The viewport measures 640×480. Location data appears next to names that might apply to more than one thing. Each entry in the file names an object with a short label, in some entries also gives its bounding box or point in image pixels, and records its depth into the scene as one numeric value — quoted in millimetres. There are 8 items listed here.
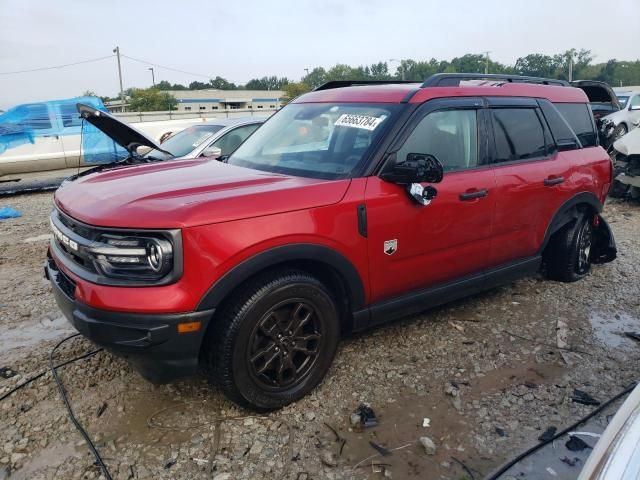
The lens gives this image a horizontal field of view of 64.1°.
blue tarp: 10391
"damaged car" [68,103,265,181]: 5602
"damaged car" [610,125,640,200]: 8406
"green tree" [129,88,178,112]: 61375
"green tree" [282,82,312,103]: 63312
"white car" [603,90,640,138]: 13562
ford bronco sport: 2555
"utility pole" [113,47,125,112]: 54856
